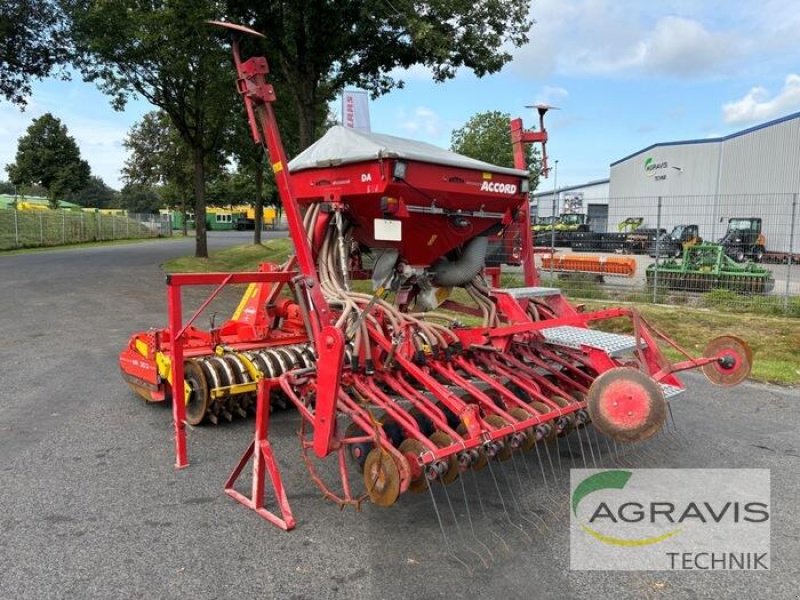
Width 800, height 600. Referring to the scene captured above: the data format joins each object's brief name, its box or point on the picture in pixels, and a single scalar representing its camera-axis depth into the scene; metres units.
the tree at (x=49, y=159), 53.97
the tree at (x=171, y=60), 12.62
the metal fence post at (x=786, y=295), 10.50
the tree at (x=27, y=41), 16.97
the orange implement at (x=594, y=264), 15.03
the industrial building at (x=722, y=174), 18.16
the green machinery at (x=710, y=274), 12.20
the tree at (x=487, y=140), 37.59
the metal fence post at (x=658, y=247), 11.82
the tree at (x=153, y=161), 44.06
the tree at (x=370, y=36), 11.80
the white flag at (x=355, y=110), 10.25
